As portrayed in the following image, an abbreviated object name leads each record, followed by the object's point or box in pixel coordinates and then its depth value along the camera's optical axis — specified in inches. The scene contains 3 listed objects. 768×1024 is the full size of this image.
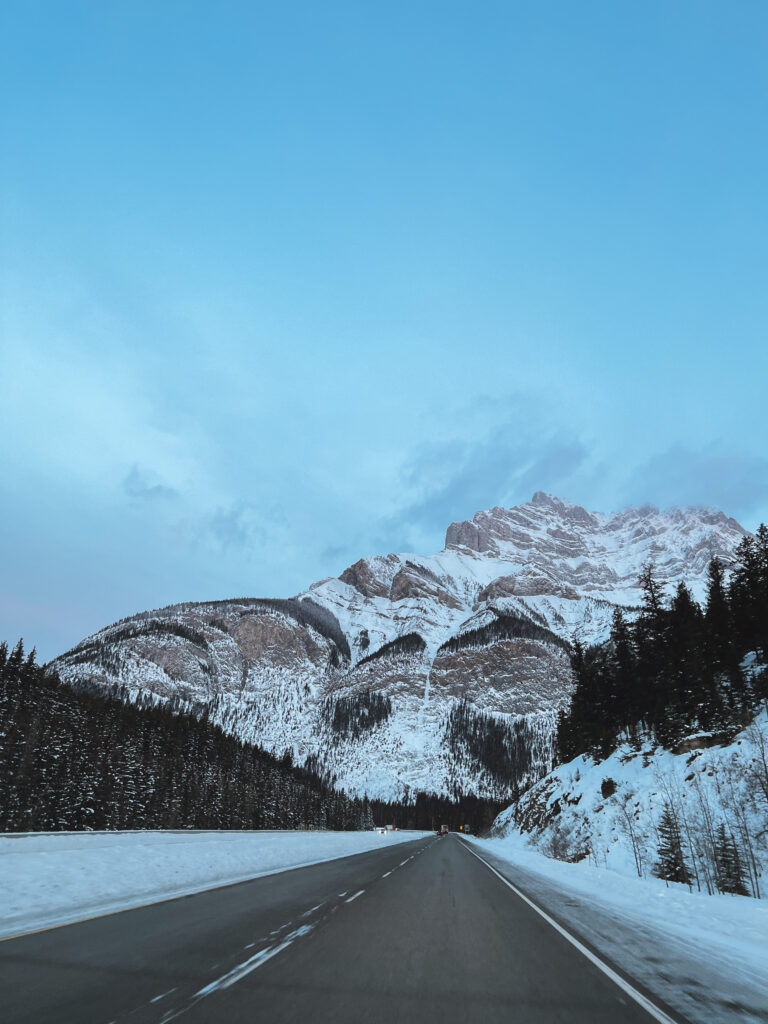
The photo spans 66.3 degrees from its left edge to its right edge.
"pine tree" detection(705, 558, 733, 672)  1983.3
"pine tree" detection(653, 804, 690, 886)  983.6
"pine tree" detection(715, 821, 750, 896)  859.4
